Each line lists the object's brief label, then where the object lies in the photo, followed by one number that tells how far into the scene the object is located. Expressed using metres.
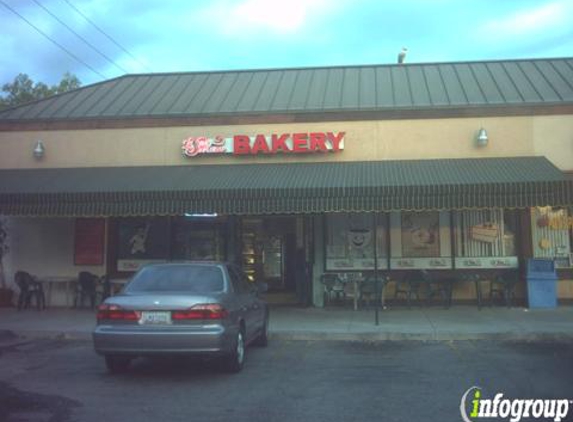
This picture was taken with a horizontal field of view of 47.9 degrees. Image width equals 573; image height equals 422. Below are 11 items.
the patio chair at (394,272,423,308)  16.12
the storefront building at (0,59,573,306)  14.26
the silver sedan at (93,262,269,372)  7.86
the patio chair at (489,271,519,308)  15.60
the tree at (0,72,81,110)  42.94
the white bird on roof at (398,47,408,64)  25.06
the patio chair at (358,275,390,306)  15.46
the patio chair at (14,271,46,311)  16.53
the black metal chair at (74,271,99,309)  16.77
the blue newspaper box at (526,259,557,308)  15.46
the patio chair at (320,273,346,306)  16.19
